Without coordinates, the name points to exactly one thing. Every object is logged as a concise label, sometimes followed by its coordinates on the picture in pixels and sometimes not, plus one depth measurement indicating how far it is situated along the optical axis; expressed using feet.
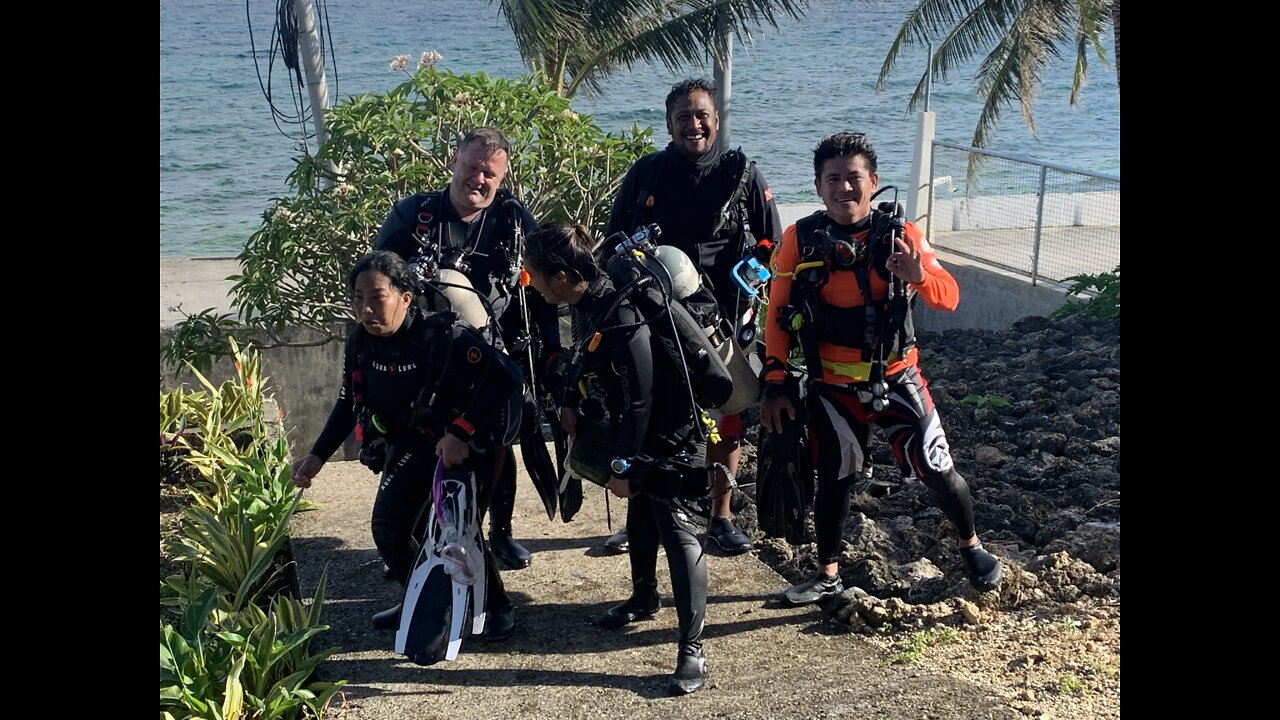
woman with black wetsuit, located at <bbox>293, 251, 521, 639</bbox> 15.99
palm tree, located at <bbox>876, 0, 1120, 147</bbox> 46.78
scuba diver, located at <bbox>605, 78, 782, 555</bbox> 19.27
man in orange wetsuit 16.25
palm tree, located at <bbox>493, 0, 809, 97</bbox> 38.83
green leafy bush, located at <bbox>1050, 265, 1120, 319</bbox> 34.06
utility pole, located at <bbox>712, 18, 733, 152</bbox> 43.01
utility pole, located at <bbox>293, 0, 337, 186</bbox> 34.27
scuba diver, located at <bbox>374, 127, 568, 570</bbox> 18.19
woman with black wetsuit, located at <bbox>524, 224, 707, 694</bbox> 15.10
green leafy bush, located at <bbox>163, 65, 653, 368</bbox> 26.58
